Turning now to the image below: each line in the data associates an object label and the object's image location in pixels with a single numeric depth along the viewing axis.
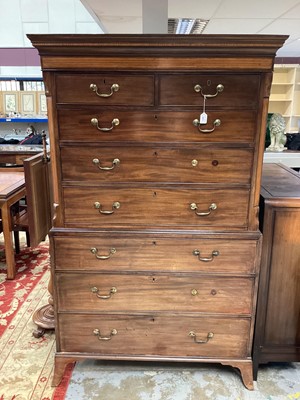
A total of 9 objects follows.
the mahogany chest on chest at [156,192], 1.35
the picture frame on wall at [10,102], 6.62
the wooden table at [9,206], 2.57
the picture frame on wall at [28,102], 6.58
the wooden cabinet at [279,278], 1.56
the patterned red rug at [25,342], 1.67
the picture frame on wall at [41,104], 6.55
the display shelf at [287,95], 7.46
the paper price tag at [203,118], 1.38
